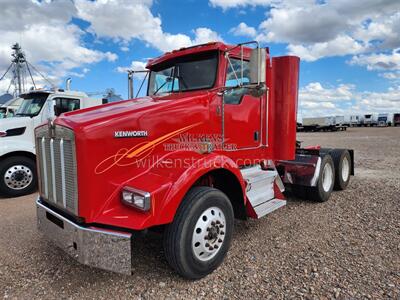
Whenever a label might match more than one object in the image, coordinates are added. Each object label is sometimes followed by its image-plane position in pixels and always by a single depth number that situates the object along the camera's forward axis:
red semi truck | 2.68
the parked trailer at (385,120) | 61.80
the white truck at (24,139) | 6.58
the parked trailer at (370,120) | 63.62
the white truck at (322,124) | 45.00
